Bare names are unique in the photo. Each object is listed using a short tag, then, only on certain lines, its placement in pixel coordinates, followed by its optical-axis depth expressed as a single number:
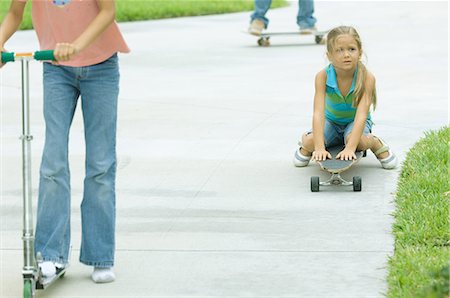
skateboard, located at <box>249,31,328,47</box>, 29.66
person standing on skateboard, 29.79
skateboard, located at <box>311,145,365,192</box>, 14.01
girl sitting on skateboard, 14.30
